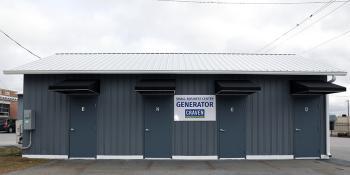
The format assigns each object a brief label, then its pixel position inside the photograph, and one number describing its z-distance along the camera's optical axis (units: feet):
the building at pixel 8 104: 156.76
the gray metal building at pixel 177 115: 53.83
